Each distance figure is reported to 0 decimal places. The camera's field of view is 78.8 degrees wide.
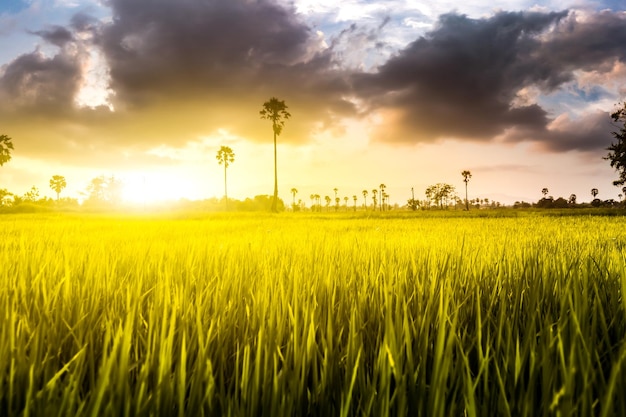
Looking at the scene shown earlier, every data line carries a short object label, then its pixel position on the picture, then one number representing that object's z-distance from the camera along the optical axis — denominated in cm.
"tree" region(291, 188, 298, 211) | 18738
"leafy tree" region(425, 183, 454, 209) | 17798
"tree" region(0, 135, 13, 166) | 8060
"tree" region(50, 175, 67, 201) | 13375
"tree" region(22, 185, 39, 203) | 14398
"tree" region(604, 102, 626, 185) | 3891
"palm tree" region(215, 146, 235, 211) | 9775
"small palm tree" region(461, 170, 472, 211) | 14638
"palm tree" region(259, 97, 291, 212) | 7281
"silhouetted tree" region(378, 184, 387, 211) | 18662
